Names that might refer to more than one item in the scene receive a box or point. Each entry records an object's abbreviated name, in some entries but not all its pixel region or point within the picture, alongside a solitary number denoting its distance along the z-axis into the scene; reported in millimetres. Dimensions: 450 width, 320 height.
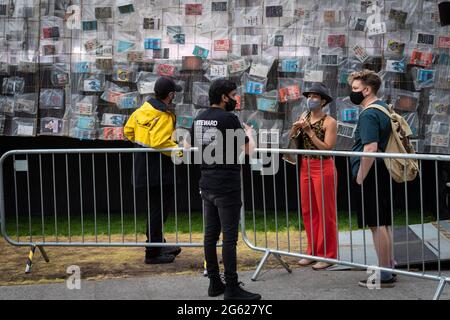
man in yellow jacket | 6781
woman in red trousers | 6598
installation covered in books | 8656
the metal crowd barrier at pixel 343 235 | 5719
